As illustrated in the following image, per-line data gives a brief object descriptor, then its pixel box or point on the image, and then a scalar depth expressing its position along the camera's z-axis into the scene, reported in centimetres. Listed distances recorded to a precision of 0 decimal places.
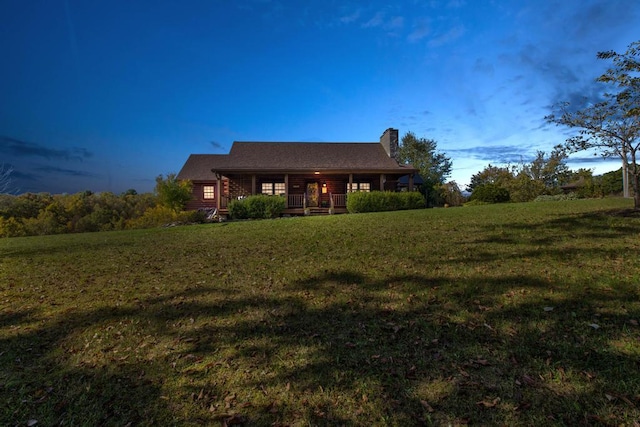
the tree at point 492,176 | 3622
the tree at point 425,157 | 4096
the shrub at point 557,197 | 2408
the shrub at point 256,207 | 1875
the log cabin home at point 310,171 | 2198
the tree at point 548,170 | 3912
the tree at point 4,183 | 1343
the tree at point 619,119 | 972
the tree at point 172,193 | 2281
